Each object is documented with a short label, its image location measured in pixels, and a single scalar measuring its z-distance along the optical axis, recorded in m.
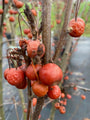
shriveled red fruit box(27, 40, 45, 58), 0.09
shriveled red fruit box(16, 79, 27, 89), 0.11
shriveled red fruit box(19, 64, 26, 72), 0.11
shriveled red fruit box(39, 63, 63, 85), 0.09
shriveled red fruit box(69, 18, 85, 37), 0.10
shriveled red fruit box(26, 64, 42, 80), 0.09
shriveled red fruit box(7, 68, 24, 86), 0.10
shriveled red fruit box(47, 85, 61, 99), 0.11
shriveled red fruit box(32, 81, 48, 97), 0.10
